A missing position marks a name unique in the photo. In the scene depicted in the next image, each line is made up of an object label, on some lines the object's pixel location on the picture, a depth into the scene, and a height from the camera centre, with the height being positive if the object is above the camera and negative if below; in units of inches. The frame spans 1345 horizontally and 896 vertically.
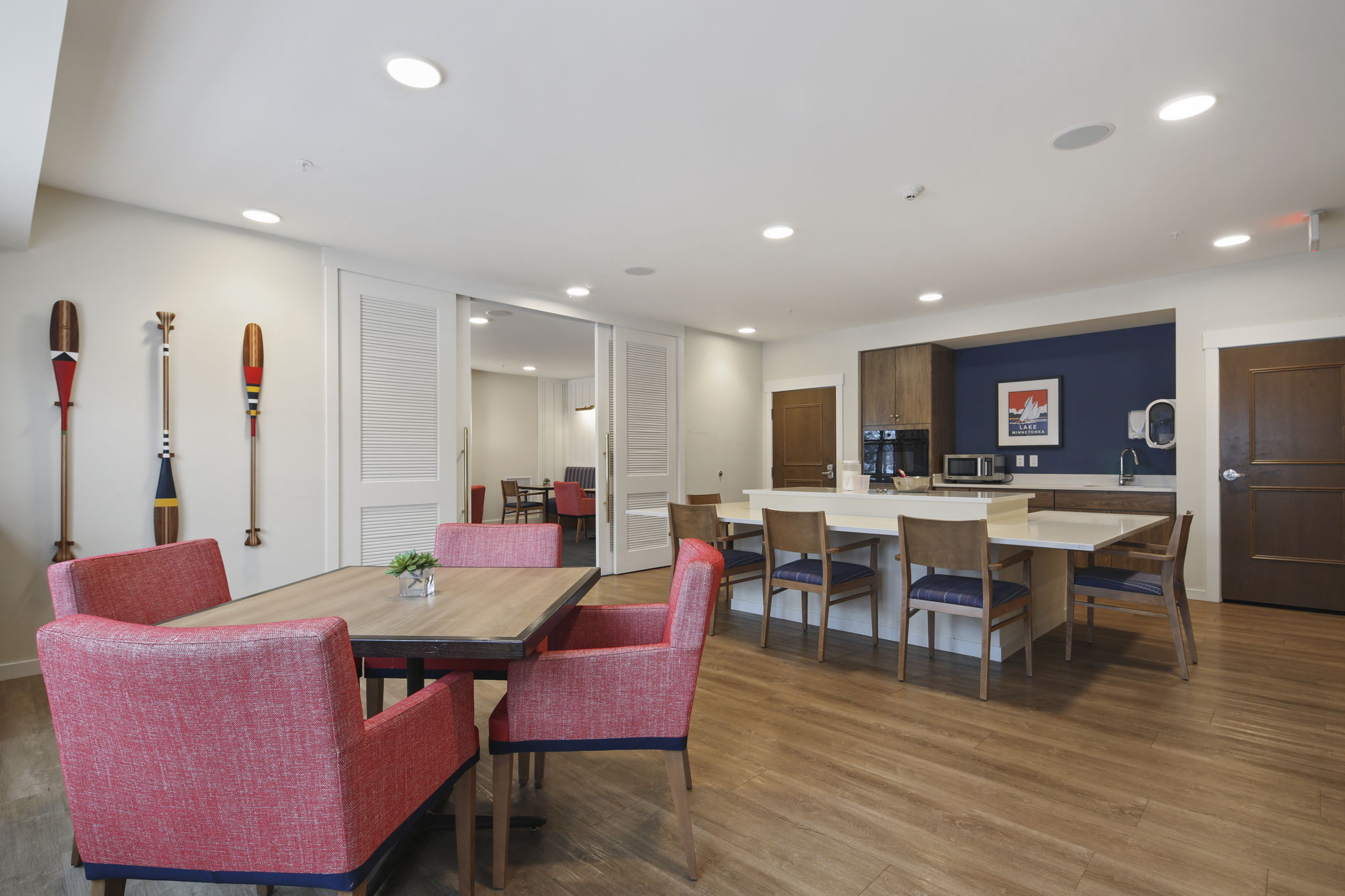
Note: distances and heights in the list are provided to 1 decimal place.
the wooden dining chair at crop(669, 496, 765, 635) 159.2 -19.6
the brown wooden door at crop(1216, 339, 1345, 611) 173.3 -5.5
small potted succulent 76.0 -13.5
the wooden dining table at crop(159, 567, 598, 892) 57.0 -16.0
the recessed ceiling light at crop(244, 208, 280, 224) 141.6 +53.8
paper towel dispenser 214.2 +9.7
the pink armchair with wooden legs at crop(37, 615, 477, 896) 40.7 -19.5
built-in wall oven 251.9 +1.0
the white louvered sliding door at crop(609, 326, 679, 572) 242.4 +5.8
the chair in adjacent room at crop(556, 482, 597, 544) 347.6 -24.7
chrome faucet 218.8 -8.0
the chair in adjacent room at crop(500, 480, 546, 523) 391.2 -29.1
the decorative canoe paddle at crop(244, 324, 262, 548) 150.1 +19.2
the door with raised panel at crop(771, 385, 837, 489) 279.7 +8.2
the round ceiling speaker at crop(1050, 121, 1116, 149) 106.8 +53.4
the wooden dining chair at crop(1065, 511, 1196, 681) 126.0 -26.1
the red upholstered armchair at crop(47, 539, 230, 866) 65.8 -14.0
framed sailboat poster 244.8 +16.4
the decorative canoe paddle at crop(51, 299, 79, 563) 126.7 +19.8
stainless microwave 245.9 -5.0
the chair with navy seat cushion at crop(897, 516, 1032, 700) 117.4 -25.2
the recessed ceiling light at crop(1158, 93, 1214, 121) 98.0 +53.2
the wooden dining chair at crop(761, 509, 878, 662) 138.7 -25.3
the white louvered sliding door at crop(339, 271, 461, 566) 169.9 +11.2
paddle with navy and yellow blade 137.1 -8.6
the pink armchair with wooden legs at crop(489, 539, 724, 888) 64.4 -24.1
